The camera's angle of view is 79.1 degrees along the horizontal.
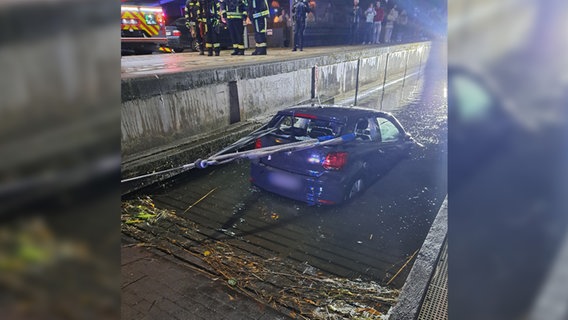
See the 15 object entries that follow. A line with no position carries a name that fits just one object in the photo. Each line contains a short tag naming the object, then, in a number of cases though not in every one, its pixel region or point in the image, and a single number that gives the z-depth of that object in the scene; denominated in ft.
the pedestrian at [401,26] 71.07
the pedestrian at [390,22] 64.90
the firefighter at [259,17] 31.91
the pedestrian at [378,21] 57.98
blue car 14.48
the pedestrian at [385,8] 60.53
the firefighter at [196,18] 35.27
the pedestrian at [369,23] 57.93
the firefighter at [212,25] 33.24
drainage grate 8.91
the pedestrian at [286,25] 54.90
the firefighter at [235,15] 31.50
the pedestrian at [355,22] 57.49
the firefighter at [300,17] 39.91
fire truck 31.04
